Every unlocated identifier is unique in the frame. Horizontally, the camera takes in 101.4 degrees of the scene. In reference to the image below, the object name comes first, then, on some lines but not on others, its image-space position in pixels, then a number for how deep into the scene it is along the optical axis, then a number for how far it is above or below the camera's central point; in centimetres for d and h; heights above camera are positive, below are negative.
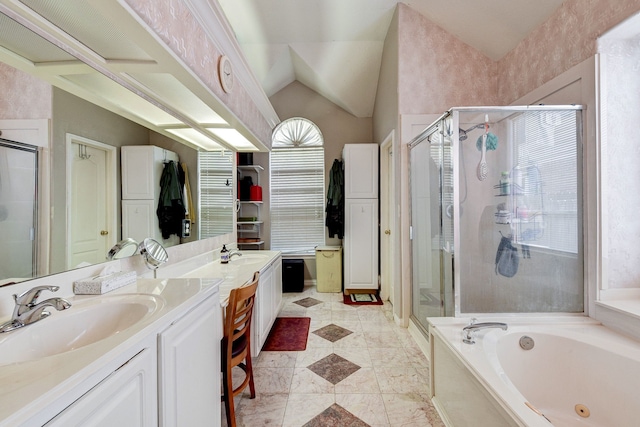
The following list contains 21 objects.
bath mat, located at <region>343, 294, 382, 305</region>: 330 -112
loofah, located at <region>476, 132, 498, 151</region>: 193 +53
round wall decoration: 163 +92
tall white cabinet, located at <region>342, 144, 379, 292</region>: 349 -14
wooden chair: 138 -68
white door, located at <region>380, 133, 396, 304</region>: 331 -6
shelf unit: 391 -8
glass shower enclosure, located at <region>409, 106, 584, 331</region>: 175 +2
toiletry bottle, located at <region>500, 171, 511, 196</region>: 194 +21
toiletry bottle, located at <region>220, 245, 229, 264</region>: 239 -40
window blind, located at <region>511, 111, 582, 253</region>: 173 +24
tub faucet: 137 -62
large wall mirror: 87 +22
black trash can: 375 -91
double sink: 75 -38
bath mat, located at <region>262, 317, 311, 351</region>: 227 -115
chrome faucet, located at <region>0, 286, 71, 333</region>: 77 -29
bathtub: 116 -79
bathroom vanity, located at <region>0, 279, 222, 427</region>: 54 -40
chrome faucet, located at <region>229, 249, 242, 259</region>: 248 -38
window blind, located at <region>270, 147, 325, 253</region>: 411 +25
